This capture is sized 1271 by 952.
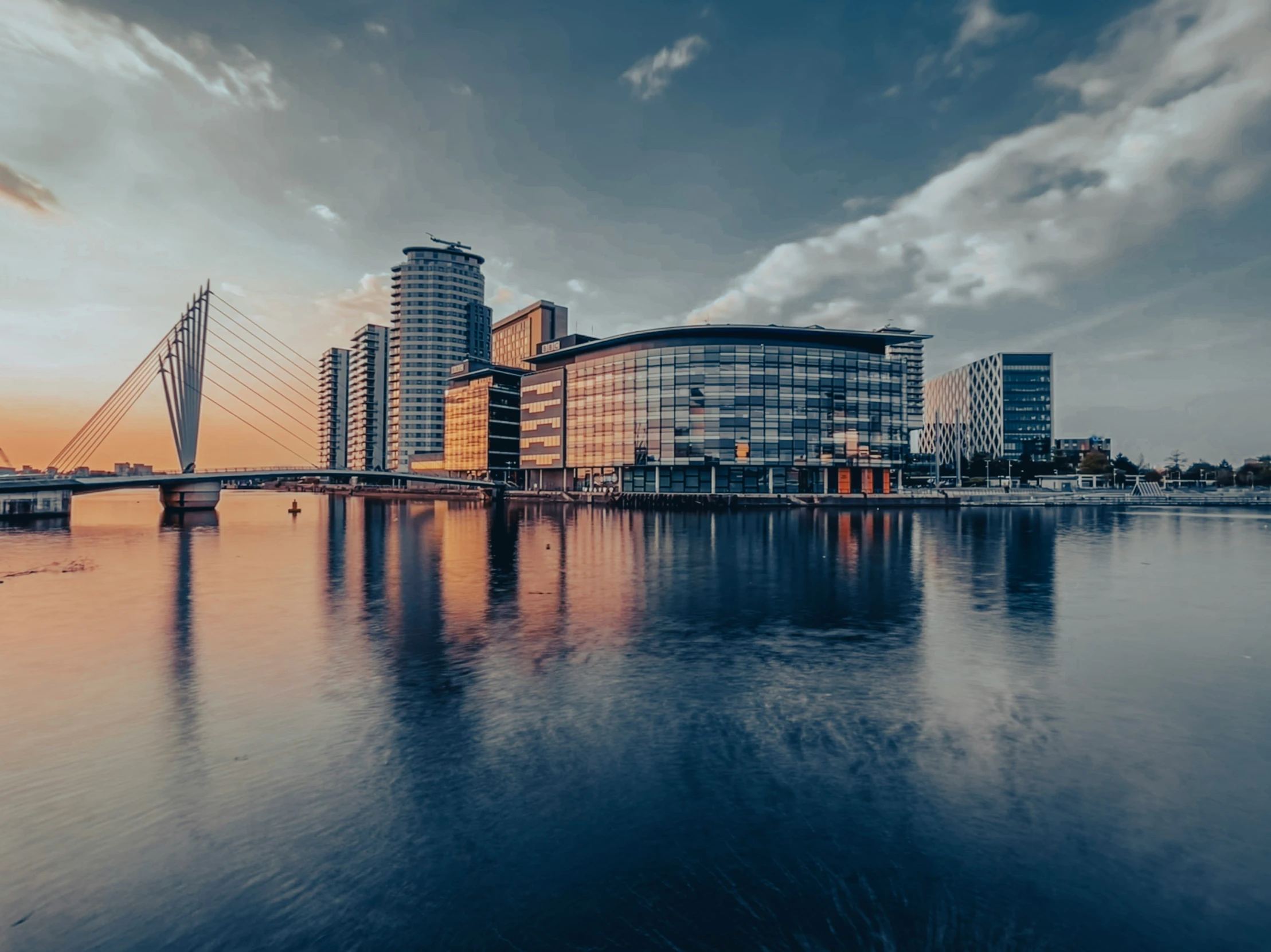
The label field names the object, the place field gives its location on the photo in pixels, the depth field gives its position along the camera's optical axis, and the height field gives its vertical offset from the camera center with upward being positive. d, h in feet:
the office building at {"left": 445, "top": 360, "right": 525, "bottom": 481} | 626.23 +58.55
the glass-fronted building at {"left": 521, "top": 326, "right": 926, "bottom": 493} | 447.83 +51.54
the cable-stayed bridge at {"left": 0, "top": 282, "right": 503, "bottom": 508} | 279.08 +30.93
